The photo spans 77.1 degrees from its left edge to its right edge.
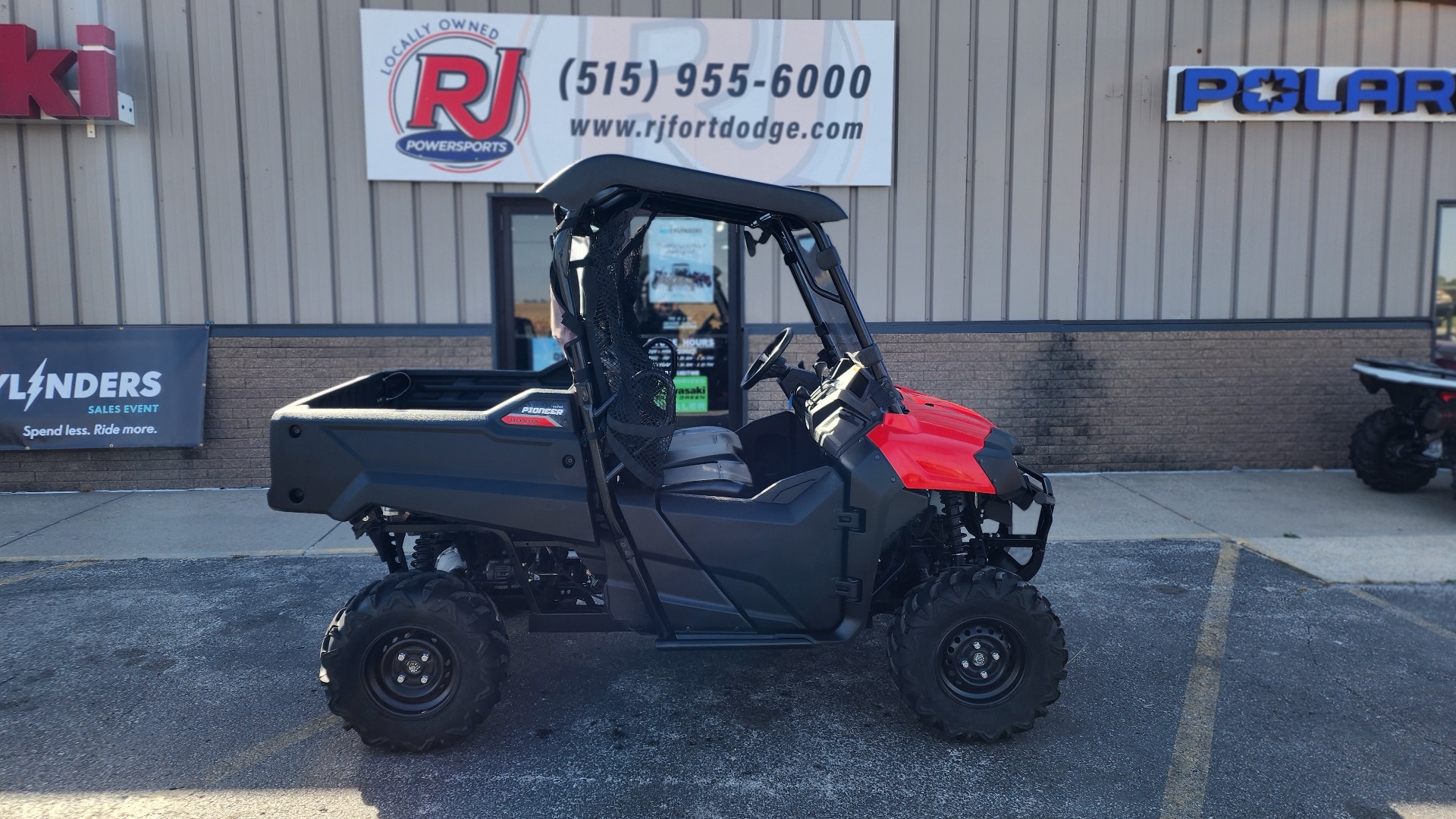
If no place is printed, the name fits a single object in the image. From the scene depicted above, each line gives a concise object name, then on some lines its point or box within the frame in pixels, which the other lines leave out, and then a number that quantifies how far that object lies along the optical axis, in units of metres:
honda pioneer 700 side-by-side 3.47
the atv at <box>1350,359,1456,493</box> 7.08
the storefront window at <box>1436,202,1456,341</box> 8.70
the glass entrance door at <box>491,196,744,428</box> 8.26
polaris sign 8.30
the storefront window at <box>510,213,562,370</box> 8.23
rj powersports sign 7.86
